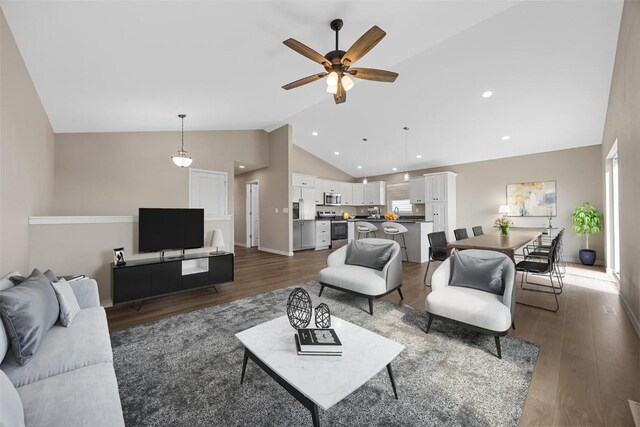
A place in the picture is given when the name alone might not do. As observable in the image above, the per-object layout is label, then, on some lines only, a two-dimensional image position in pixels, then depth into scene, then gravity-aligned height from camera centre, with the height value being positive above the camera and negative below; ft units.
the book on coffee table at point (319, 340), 4.95 -2.49
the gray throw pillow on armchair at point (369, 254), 10.82 -1.75
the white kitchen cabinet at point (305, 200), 24.97 +1.31
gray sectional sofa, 3.48 -2.62
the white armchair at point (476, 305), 6.88 -2.58
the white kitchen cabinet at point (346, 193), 30.27 +2.41
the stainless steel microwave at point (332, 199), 28.30 +1.58
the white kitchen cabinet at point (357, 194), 31.40 +2.32
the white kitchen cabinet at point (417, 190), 25.67 +2.26
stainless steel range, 27.21 -1.61
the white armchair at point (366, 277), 9.65 -2.47
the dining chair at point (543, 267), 10.66 -2.29
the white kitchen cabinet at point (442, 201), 23.83 +1.14
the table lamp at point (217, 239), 13.12 -1.24
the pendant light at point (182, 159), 14.76 +3.11
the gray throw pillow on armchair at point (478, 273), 8.14 -1.95
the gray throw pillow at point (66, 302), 5.99 -2.09
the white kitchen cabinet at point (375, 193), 29.96 +2.31
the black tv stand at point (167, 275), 10.07 -2.57
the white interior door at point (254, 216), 27.55 -0.21
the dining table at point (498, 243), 10.02 -1.31
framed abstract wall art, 20.06 +1.10
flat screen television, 11.46 -0.67
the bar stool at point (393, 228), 16.86 -0.95
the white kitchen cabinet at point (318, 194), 27.07 +2.09
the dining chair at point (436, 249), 13.53 -1.88
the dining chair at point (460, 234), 15.62 -1.26
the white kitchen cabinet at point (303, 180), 24.77 +3.24
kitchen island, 18.60 -1.86
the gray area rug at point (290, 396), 4.89 -3.74
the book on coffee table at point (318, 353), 4.89 -2.60
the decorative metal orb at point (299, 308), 5.80 -2.12
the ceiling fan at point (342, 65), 7.34 +4.72
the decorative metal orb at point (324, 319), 5.85 -2.34
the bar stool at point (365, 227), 19.23 -1.00
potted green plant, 17.13 -0.78
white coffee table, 4.11 -2.69
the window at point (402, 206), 28.59 +0.81
